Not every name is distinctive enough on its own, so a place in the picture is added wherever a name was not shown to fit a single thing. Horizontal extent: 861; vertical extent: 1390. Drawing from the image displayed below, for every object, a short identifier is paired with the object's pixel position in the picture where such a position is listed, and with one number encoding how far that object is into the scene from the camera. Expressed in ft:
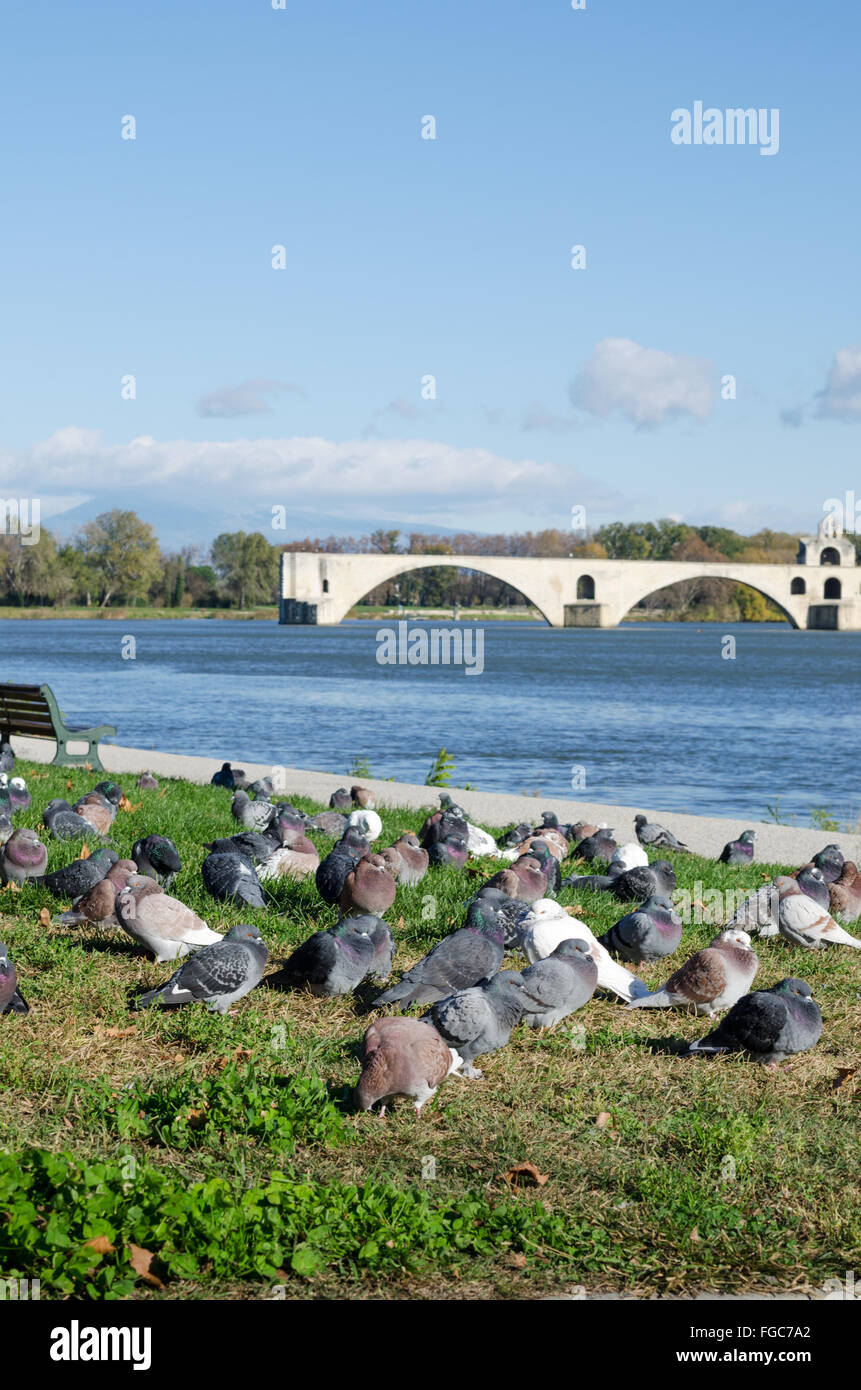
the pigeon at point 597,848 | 32.30
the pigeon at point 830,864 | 29.76
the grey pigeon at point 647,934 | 22.58
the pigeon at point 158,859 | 25.57
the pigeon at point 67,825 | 30.17
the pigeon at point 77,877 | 24.54
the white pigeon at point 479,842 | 32.48
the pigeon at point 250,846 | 27.66
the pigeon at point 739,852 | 35.37
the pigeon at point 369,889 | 23.48
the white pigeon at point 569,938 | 20.81
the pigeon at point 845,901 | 28.02
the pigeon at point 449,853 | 30.35
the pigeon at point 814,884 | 26.91
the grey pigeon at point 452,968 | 19.06
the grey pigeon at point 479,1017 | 17.04
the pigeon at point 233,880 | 24.81
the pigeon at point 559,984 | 18.81
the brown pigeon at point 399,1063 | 15.69
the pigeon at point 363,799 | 41.75
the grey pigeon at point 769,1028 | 17.72
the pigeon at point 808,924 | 24.48
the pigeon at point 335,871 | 24.68
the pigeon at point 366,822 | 32.94
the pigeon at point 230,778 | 46.55
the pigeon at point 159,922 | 20.51
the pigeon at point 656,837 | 38.27
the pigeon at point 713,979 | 19.85
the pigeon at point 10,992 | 17.99
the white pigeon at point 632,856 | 30.53
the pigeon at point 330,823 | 35.29
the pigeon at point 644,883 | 27.78
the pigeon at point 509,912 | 22.29
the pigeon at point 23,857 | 25.90
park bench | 49.42
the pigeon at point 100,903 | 22.51
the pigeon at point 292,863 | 27.72
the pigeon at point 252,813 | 34.47
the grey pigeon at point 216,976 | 18.40
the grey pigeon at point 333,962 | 19.74
